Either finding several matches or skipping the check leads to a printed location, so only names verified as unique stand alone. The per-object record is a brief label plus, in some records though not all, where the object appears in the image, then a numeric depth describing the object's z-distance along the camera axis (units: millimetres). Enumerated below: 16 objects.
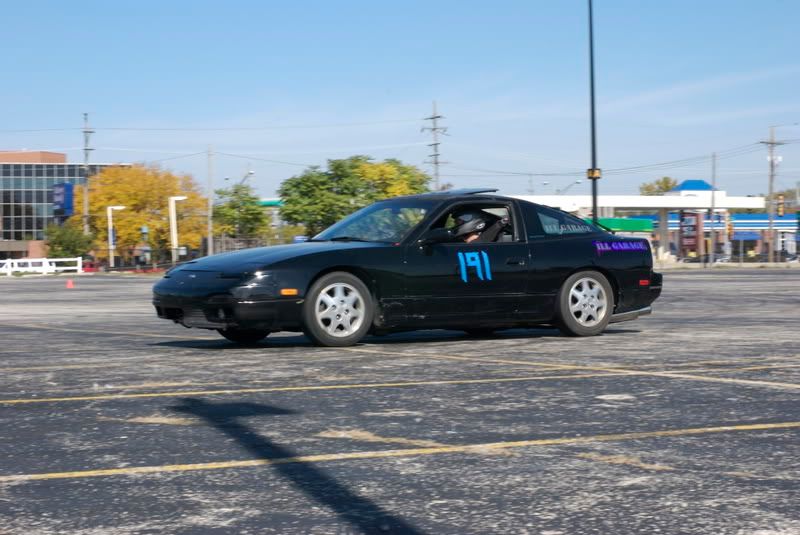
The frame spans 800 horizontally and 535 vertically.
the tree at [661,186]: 150500
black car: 8938
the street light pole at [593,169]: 37188
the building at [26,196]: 117312
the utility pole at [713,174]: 77125
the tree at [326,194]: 61156
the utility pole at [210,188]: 62125
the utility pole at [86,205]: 79325
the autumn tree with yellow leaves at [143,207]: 81812
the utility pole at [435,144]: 68375
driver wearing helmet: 9977
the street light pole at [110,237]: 72875
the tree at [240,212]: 66938
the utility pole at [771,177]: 69000
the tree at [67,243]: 77375
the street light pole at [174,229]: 66500
